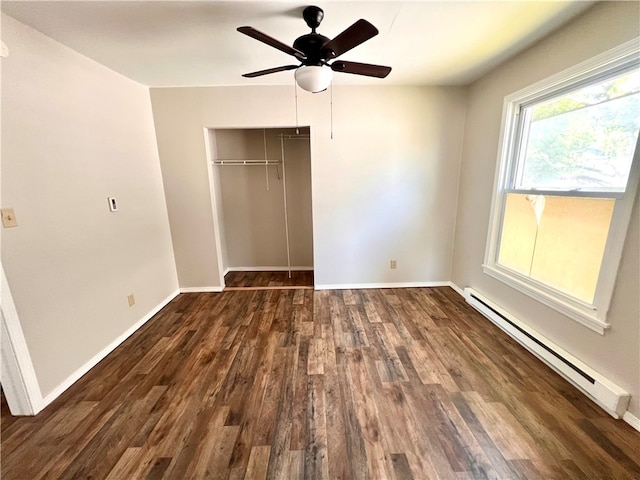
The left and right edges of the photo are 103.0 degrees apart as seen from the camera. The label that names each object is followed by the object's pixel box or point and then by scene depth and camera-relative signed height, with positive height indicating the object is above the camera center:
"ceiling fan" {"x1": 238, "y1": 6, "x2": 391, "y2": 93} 1.47 +0.83
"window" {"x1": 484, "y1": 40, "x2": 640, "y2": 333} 1.57 +0.00
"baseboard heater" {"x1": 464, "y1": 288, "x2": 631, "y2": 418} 1.53 -1.27
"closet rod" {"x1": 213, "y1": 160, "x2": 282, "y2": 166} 3.56 +0.39
